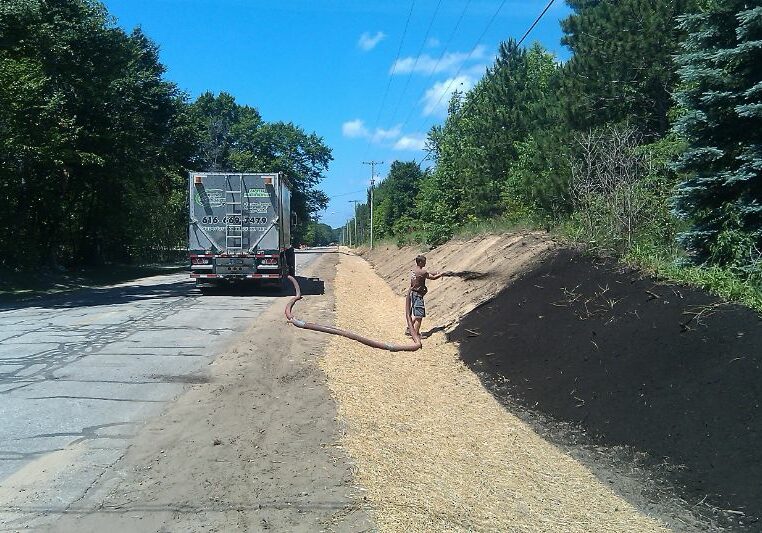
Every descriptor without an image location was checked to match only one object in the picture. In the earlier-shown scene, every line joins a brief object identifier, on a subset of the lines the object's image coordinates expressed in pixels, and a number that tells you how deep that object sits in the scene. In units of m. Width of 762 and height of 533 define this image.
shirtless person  12.34
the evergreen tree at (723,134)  9.05
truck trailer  20.17
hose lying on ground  11.95
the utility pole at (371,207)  80.00
